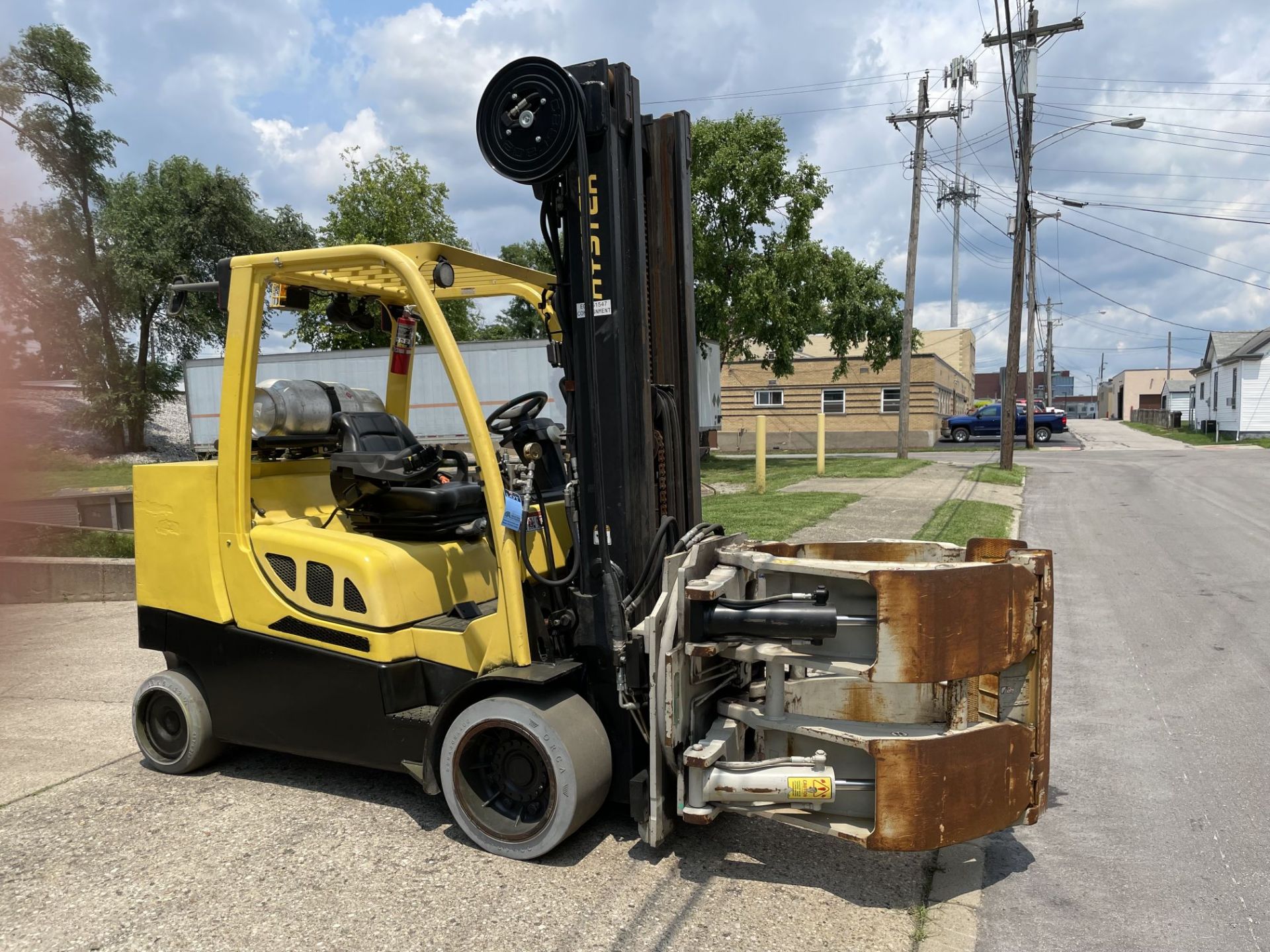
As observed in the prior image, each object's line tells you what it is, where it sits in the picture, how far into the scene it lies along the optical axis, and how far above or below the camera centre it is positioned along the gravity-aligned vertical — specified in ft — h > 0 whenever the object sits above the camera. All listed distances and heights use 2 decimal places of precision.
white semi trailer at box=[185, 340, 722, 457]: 69.05 +2.34
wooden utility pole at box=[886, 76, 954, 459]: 101.24 +19.79
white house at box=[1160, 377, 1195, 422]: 251.60 +0.34
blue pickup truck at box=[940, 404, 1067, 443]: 137.90 -3.60
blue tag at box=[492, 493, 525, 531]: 13.20 -1.47
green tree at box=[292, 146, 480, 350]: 72.69 +15.49
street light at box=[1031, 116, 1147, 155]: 73.56 +21.68
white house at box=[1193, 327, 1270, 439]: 135.99 +1.50
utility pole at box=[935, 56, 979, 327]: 135.95 +43.41
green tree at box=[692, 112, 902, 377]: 85.20 +14.83
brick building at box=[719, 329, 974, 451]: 141.59 +0.05
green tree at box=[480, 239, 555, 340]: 144.62 +16.92
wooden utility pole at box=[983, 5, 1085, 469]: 76.76 +14.71
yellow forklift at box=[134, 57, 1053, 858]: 11.93 -2.68
